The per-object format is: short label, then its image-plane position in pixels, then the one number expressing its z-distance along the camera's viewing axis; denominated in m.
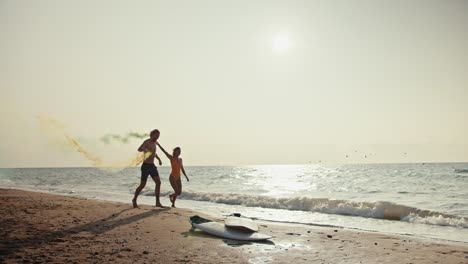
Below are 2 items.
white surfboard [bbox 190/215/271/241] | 7.64
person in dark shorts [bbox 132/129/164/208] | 11.09
